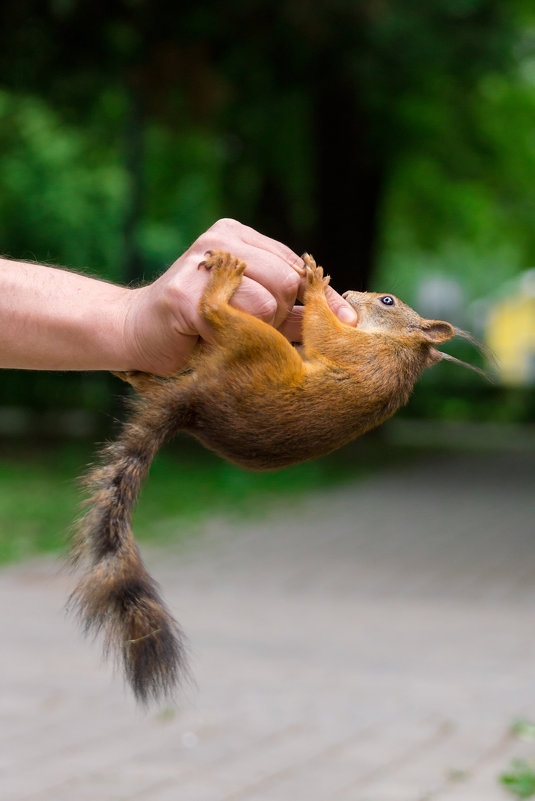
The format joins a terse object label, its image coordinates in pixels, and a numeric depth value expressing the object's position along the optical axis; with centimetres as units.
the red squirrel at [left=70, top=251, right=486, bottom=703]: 410
